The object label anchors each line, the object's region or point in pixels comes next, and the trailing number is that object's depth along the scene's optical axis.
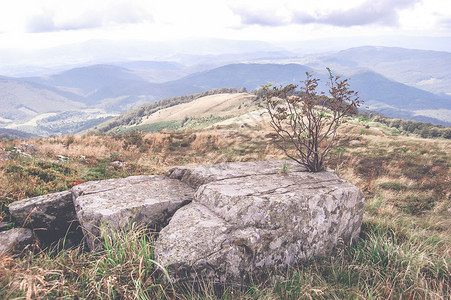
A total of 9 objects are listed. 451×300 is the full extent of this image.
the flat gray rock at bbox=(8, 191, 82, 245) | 5.06
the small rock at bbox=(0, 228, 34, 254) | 4.36
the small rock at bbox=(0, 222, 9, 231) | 4.88
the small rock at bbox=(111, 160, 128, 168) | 10.25
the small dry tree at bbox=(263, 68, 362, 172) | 6.05
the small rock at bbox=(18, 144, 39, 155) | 11.77
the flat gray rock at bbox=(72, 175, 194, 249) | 4.41
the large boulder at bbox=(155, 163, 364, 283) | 3.63
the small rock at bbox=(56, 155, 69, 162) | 10.59
